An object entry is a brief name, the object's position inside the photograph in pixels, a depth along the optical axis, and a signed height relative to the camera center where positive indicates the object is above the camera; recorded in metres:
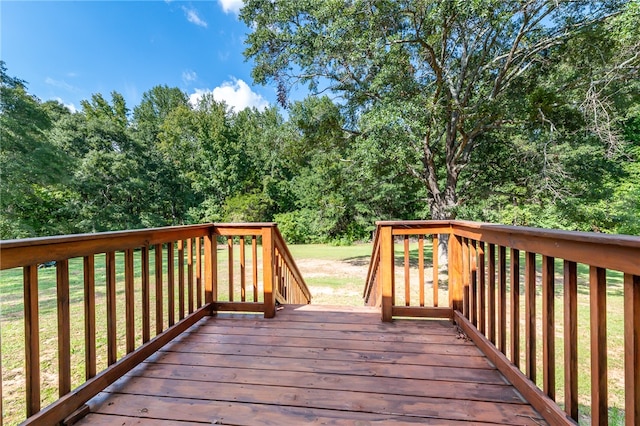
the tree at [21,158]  8.79 +2.02
